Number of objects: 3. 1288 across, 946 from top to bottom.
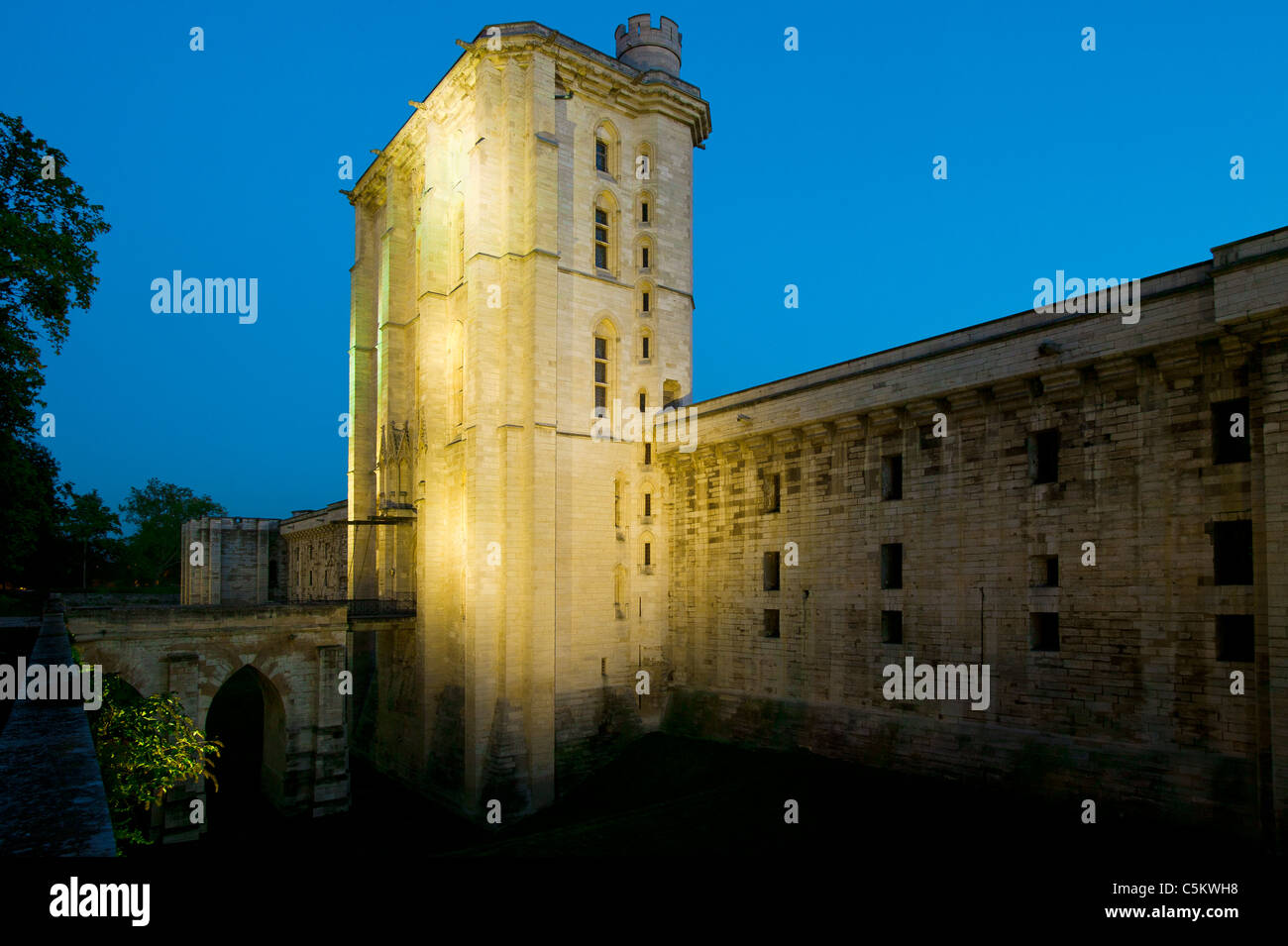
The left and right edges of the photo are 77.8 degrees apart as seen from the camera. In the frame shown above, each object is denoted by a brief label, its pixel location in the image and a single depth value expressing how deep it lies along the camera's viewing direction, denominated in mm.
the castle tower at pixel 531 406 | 25547
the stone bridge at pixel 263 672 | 22922
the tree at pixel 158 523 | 74250
